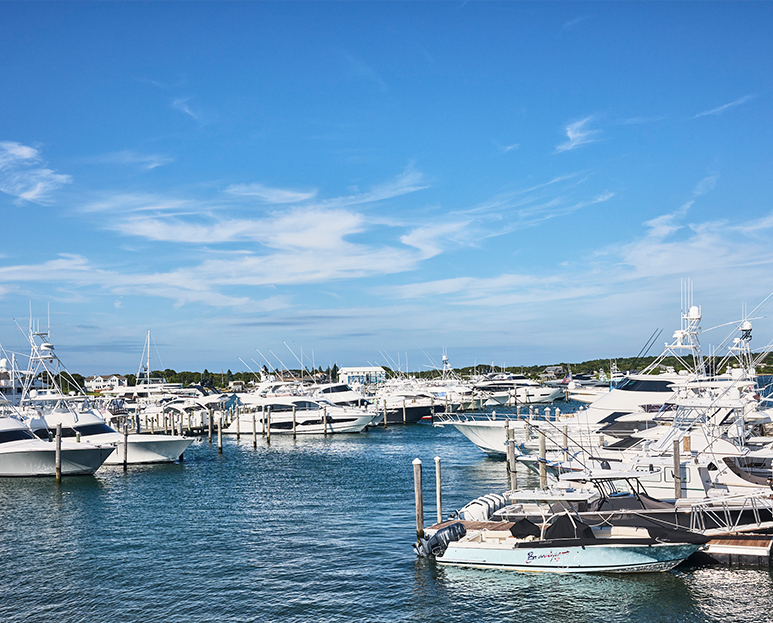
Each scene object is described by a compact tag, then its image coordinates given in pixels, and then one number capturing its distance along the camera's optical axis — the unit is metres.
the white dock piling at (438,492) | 24.75
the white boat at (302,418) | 67.06
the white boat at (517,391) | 103.01
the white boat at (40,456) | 39.19
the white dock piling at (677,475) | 24.19
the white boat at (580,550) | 20.59
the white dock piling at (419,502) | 23.23
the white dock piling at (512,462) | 27.98
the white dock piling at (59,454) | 38.44
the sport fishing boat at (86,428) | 44.41
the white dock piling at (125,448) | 44.30
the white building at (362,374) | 167.62
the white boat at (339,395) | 76.88
